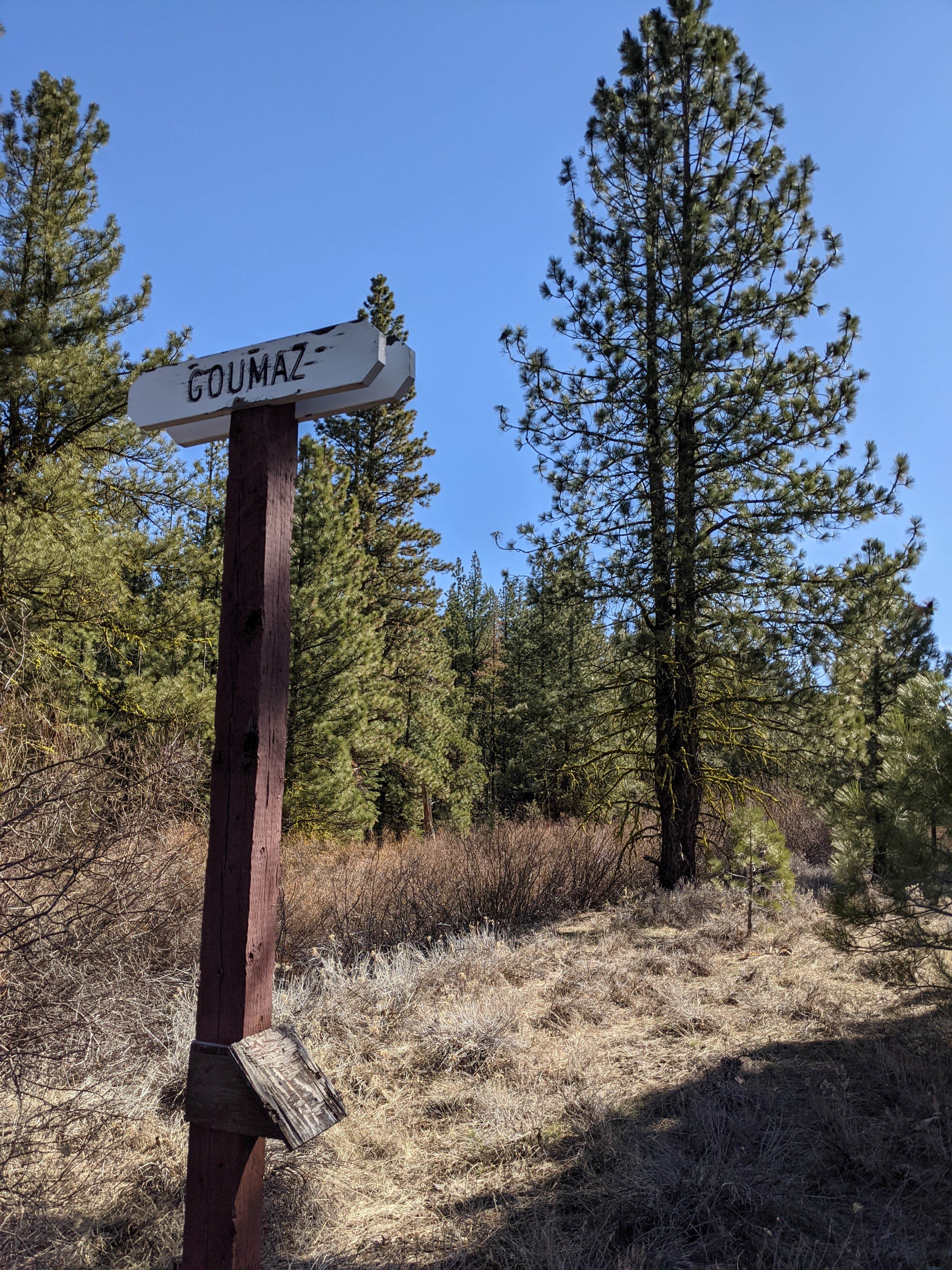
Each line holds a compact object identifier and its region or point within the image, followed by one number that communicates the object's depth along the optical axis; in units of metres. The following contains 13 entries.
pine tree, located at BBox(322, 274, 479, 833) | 23.91
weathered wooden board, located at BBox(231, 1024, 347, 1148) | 2.25
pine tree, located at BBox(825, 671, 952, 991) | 4.09
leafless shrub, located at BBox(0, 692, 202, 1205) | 3.56
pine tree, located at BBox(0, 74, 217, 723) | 10.48
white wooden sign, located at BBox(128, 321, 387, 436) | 2.57
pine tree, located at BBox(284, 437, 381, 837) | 14.66
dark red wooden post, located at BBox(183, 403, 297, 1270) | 2.35
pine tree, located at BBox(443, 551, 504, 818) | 32.75
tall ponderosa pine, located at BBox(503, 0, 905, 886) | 8.08
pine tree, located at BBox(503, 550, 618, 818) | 8.91
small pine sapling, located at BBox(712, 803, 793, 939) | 7.30
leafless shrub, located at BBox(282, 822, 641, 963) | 7.67
